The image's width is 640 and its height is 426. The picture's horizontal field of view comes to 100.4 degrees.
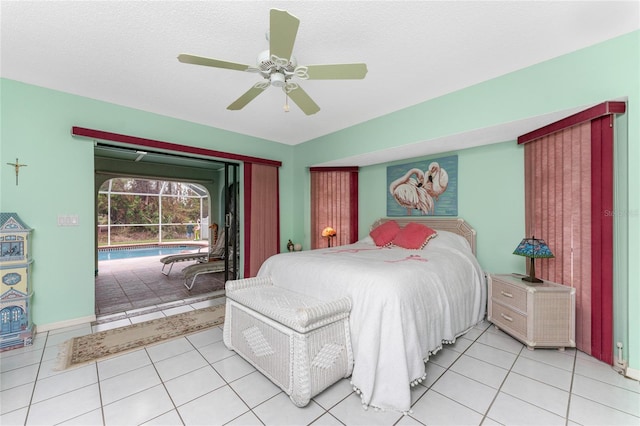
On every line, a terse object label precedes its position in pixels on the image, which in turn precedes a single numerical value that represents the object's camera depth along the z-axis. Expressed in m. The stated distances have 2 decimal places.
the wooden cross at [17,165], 2.78
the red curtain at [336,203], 4.93
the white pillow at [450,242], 3.38
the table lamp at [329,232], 4.86
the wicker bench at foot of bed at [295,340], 1.79
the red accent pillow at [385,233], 3.95
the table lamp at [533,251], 2.55
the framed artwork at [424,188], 3.77
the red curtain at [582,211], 2.22
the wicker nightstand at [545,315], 2.42
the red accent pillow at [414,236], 3.54
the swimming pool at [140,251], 8.96
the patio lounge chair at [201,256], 5.66
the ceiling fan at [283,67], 1.51
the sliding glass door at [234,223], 4.81
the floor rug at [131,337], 2.44
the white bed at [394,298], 1.81
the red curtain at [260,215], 4.59
